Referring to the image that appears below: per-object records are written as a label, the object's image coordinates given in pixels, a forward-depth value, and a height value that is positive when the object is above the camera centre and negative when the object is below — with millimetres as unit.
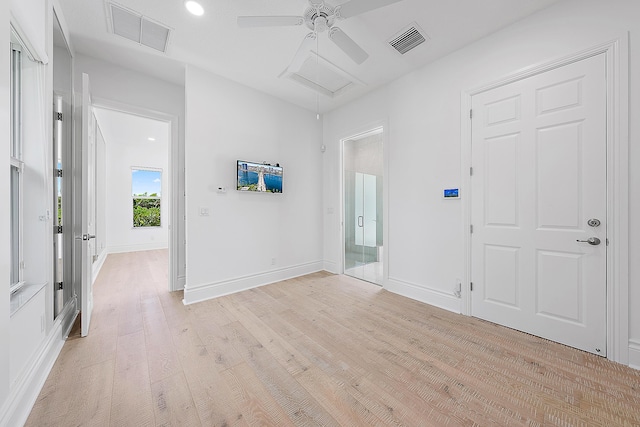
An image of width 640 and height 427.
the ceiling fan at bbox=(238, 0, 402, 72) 1715 +1502
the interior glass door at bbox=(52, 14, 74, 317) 2246 +458
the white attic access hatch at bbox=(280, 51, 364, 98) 3032 +1941
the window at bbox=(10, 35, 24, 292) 1664 +307
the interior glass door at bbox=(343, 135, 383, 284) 4223 +35
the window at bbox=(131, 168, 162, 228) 6902 +516
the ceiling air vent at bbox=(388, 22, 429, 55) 2429 +1873
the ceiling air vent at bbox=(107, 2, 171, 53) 2230 +1886
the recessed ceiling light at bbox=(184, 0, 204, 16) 2115 +1874
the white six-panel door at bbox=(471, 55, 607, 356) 1972 +75
